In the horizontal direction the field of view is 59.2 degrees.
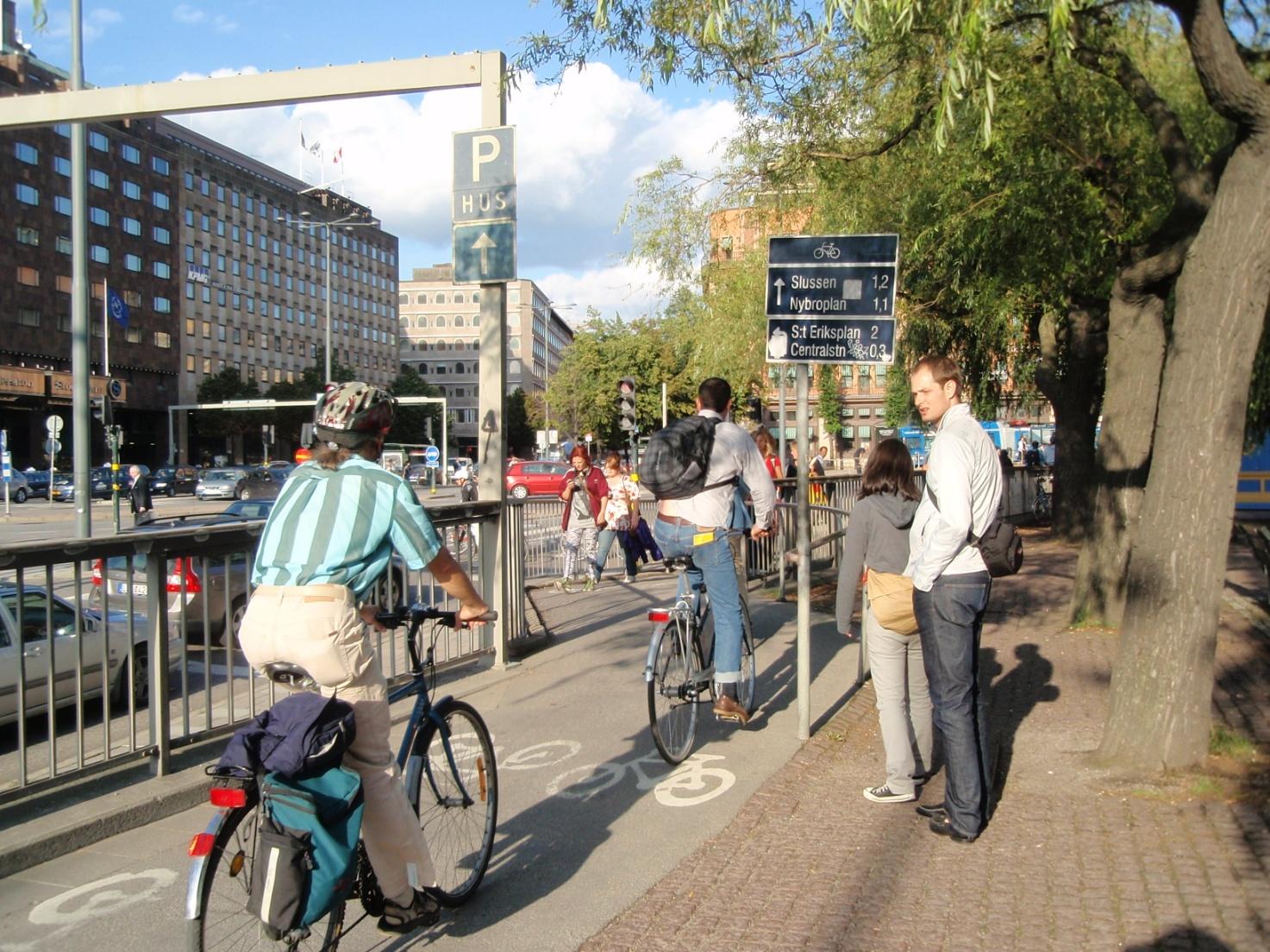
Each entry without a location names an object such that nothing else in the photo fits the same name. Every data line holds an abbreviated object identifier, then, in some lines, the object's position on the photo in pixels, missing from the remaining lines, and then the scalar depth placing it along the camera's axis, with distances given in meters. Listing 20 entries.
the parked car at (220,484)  51.44
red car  45.56
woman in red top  15.53
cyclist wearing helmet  3.23
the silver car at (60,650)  4.88
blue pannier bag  2.98
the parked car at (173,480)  56.06
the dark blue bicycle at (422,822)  2.97
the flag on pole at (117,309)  43.59
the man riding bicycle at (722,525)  6.24
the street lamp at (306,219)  98.28
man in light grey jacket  4.62
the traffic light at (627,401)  26.34
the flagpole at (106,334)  68.53
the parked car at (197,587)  5.29
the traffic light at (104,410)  38.22
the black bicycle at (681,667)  5.79
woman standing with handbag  5.34
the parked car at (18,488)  50.62
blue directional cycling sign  6.40
